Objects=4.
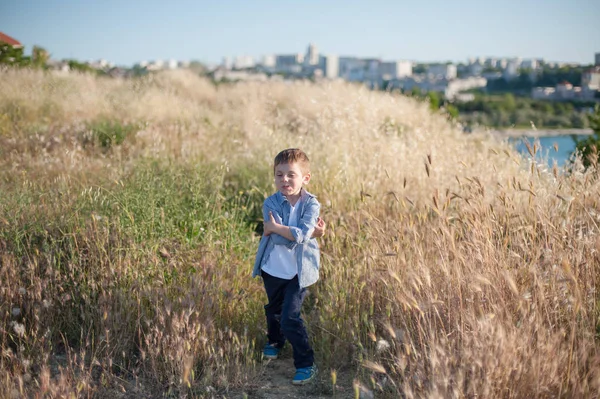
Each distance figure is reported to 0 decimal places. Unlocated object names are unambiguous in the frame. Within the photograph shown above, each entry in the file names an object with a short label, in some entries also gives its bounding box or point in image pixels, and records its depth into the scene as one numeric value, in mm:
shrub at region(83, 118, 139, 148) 7520
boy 2881
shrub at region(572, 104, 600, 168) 6332
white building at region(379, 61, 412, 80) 65981
